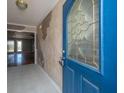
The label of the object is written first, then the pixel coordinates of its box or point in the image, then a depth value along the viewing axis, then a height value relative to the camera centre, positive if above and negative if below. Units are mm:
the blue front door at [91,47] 619 -18
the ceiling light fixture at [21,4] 2017 +1154
